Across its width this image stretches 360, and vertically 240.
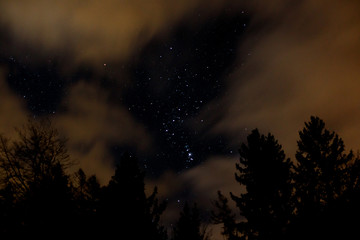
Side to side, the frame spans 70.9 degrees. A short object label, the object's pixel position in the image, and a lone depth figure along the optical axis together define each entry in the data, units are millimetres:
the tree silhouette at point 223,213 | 36000
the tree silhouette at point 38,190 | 11531
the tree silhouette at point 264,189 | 20109
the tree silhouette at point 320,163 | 24281
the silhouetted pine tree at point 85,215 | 11523
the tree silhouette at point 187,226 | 25281
